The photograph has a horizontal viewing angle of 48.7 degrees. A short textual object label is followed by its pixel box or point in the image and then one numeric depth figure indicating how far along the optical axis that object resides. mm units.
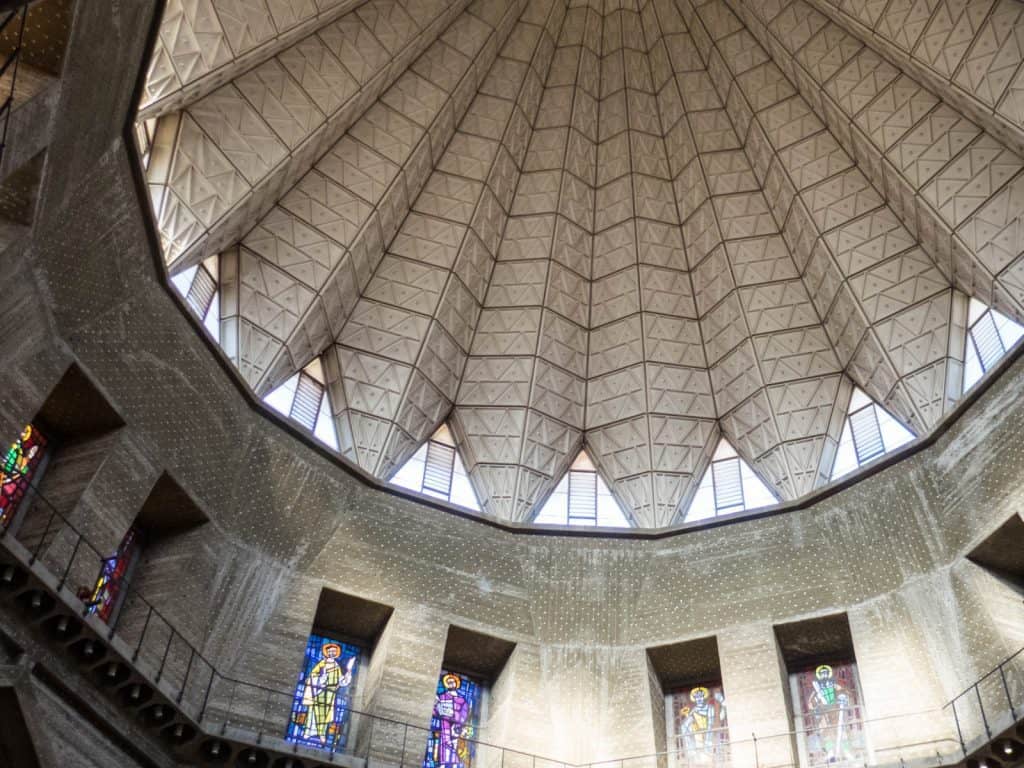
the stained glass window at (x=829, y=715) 23719
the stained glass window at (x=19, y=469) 19416
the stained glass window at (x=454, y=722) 24500
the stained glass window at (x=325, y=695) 23422
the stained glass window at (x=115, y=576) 21016
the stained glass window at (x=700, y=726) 24688
